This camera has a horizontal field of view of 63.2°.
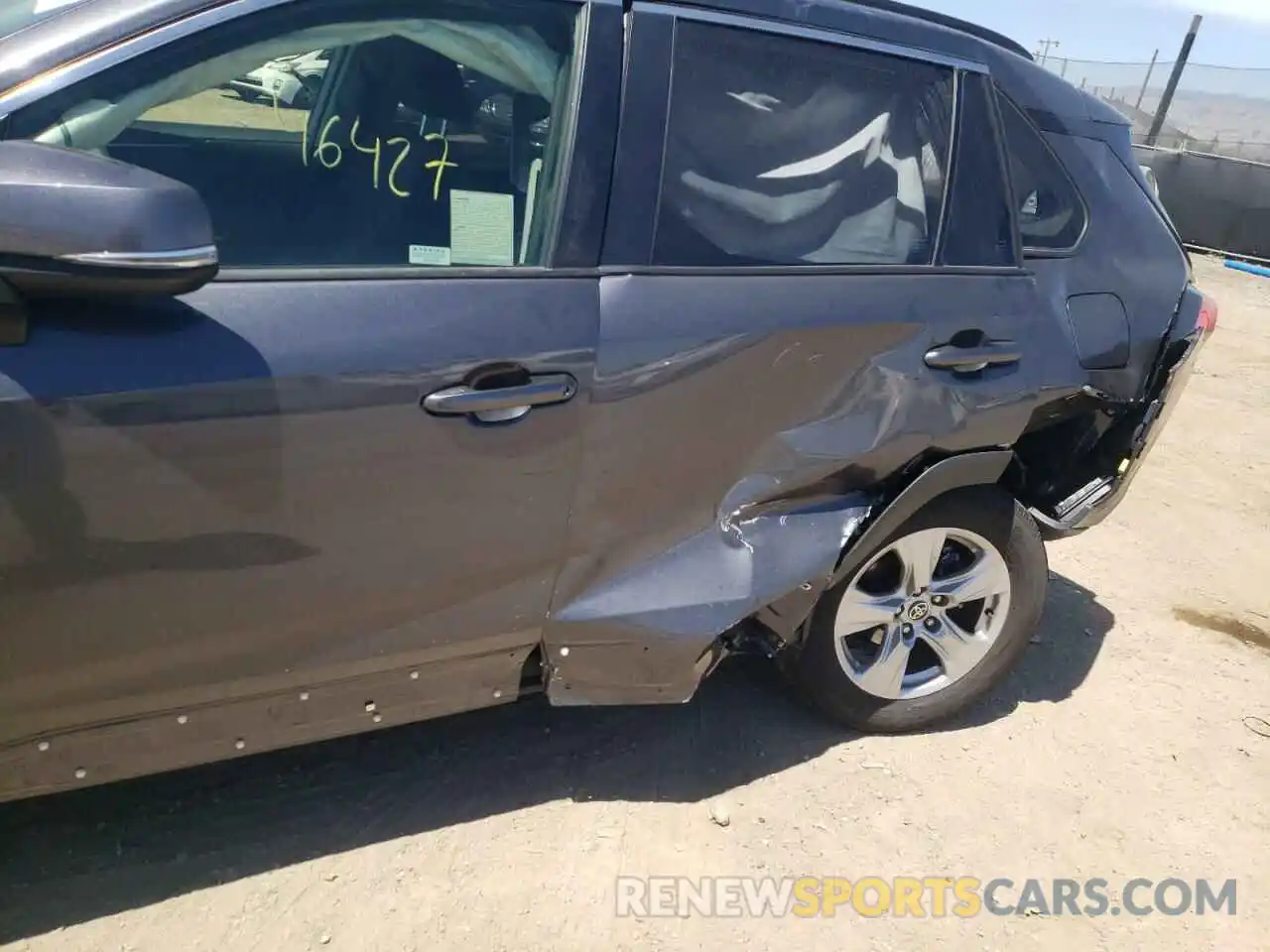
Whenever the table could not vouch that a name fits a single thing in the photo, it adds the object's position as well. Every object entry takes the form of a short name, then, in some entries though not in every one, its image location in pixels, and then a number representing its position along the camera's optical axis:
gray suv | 1.74
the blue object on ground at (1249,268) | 12.20
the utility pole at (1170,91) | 15.23
